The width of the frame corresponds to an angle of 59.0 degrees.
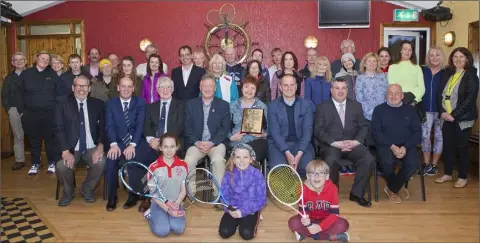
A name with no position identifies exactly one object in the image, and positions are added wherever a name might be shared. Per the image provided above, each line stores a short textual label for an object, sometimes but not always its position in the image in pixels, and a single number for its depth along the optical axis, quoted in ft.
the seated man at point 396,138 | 14.84
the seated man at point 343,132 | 14.52
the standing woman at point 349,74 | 17.04
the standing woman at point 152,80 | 17.31
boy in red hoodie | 11.05
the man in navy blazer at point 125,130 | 14.56
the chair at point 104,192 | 15.31
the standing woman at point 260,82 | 17.57
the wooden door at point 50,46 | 26.81
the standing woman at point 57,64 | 20.22
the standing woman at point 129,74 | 17.03
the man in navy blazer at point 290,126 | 14.49
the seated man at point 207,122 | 14.61
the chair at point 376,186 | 14.92
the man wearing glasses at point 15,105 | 20.33
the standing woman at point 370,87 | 16.38
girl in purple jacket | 11.53
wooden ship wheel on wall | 26.12
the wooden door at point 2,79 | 23.71
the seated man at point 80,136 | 14.90
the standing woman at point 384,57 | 17.98
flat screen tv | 25.66
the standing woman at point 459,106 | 16.55
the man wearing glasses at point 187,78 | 17.60
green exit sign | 26.07
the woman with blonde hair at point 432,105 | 17.83
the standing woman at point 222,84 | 16.45
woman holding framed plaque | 14.67
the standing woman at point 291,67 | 17.77
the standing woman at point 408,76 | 17.01
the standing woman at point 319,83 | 16.79
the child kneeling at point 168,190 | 11.76
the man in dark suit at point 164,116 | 14.93
